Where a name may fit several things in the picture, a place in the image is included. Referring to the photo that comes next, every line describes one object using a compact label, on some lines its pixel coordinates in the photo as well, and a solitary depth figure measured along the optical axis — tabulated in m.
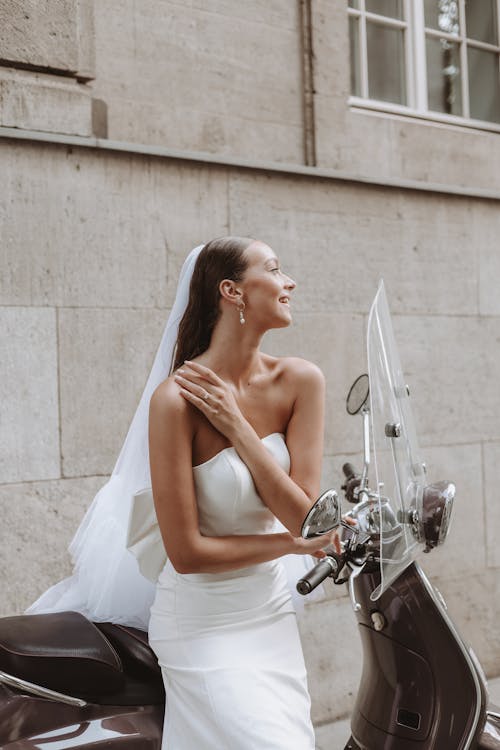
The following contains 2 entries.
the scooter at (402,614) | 2.23
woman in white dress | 2.16
